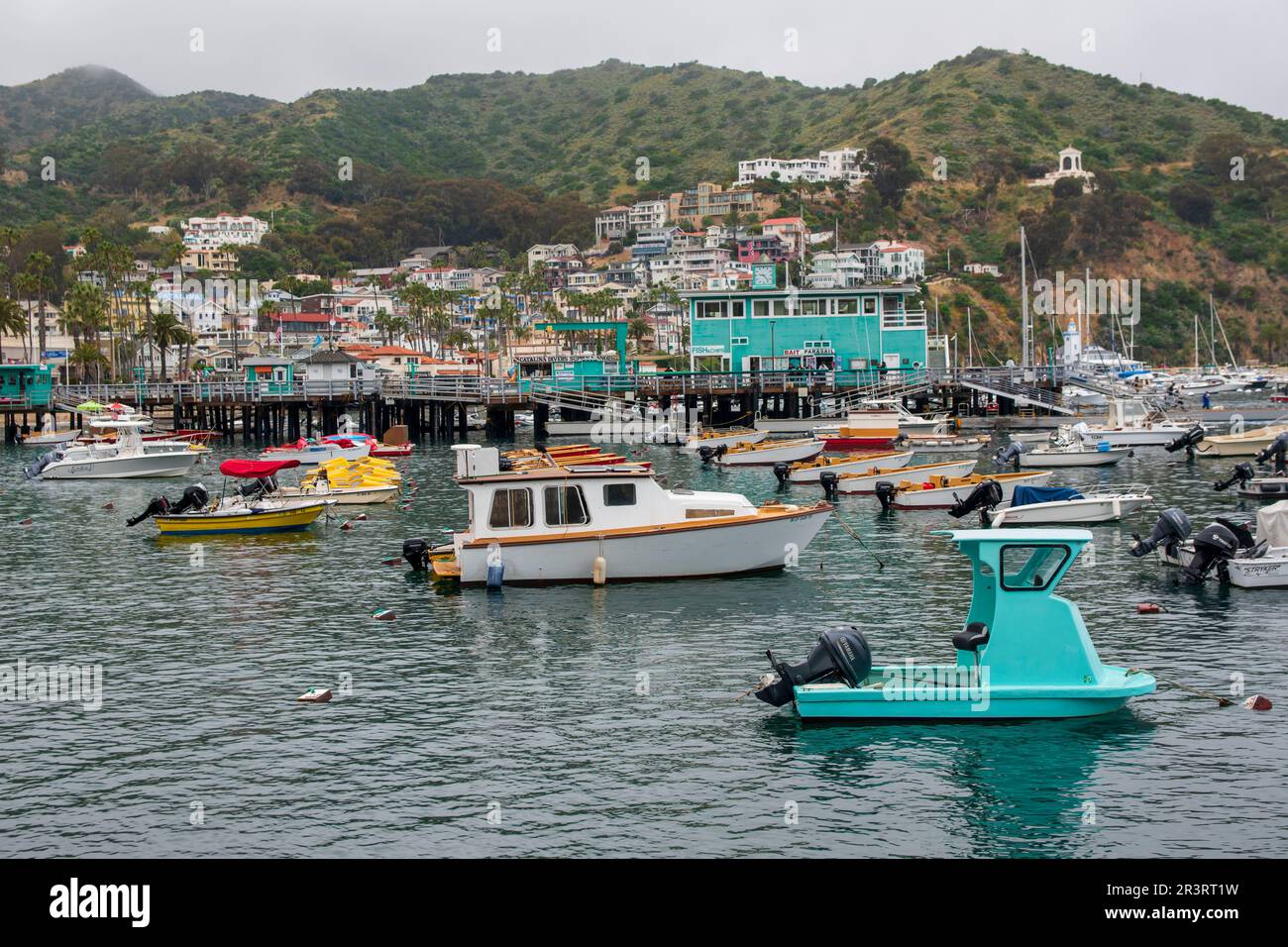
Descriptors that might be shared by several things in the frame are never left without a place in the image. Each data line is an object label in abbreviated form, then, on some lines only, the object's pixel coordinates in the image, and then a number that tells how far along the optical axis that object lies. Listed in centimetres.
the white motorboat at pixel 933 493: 5409
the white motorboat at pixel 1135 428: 7738
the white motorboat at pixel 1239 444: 7138
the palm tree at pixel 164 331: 13000
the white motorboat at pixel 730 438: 8189
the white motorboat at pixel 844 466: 6512
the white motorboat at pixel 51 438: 9831
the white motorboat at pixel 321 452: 7825
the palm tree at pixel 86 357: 13750
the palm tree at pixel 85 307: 13750
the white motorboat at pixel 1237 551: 3503
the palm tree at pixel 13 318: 12488
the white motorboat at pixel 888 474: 5844
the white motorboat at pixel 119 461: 7406
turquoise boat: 2269
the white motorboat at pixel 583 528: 3662
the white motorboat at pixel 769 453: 7681
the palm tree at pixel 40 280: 12888
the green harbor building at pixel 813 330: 11231
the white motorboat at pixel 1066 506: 4681
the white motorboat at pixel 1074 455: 7106
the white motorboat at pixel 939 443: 7856
